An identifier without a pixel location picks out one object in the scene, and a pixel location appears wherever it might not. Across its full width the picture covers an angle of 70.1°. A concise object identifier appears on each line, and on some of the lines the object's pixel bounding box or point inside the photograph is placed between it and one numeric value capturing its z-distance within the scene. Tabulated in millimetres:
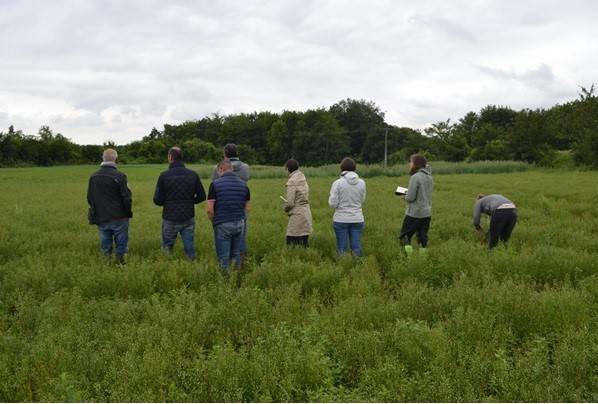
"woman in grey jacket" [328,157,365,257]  7672
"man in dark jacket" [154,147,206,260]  7091
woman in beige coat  7797
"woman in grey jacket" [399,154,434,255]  7801
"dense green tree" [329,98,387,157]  101812
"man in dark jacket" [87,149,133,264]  7172
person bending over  7551
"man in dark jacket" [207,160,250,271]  6738
